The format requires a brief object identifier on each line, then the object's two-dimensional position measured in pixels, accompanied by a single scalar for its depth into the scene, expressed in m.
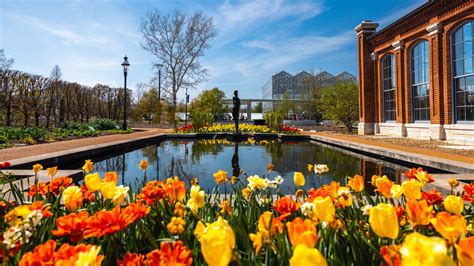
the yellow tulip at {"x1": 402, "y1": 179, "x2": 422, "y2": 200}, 1.60
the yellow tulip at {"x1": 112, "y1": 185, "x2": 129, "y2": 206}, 1.59
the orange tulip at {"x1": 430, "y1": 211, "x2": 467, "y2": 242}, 1.15
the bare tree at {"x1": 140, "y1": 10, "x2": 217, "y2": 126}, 30.39
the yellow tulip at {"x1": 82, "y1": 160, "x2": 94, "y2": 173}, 2.64
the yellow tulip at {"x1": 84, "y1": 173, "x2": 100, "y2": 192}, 1.70
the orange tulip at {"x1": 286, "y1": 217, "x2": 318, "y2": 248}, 1.01
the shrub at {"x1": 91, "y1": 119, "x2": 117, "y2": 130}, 22.64
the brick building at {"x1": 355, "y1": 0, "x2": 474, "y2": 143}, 13.05
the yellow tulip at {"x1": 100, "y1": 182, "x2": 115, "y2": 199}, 1.65
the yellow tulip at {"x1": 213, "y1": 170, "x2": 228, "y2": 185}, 2.11
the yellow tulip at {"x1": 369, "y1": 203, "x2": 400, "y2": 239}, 1.03
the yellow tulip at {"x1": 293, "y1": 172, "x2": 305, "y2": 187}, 2.08
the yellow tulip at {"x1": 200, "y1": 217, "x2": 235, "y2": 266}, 0.84
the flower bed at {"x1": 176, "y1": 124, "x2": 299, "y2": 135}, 18.62
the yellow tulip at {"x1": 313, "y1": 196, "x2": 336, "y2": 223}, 1.31
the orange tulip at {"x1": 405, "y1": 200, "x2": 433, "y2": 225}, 1.32
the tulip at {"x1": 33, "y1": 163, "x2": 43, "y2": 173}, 2.47
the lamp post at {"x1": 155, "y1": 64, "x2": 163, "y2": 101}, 31.27
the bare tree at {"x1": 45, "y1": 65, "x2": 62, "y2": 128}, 24.11
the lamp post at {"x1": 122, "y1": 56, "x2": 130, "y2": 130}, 21.22
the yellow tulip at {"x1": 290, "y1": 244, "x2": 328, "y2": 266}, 0.77
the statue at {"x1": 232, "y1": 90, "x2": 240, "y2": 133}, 18.53
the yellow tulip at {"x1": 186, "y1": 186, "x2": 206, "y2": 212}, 1.51
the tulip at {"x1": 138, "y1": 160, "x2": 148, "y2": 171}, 2.59
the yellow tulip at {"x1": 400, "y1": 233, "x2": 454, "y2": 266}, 0.73
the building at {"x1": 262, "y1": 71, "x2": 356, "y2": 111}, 55.28
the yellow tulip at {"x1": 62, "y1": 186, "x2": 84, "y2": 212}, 1.61
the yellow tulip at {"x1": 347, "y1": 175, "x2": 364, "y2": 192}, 1.90
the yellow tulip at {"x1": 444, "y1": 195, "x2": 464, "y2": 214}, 1.48
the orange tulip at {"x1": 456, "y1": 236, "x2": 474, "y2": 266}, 0.92
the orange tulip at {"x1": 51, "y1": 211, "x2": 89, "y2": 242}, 1.21
